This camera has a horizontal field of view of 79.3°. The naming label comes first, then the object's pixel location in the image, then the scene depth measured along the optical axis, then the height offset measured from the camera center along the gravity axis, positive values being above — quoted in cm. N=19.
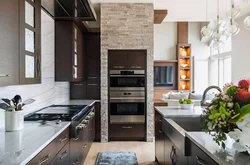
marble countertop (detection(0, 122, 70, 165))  92 -46
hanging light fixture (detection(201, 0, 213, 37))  275 +92
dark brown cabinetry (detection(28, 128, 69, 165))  109 -60
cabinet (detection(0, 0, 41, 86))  108 +33
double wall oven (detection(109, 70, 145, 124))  344 -36
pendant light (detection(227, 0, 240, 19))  212 +99
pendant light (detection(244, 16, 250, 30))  215 +85
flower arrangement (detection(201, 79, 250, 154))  83 -20
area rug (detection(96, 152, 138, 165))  256 -138
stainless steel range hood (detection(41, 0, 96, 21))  203 +107
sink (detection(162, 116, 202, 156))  170 -55
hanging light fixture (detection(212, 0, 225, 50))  274 +81
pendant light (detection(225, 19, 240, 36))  239 +84
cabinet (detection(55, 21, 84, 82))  274 +57
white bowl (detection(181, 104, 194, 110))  229 -38
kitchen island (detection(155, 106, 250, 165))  91 -51
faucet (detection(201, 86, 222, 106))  221 -30
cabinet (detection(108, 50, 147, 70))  343 +51
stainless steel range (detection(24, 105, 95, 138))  178 -43
